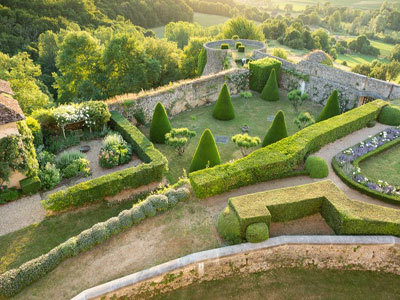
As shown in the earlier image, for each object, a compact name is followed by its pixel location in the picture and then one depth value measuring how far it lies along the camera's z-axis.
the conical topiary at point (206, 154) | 14.92
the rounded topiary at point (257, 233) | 9.95
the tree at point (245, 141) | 16.39
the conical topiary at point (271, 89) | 25.50
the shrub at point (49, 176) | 14.68
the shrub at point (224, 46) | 33.09
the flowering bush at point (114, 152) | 16.08
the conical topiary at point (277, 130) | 17.02
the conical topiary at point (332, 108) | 19.86
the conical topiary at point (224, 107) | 22.19
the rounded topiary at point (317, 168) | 13.59
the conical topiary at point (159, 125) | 18.66
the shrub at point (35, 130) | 16.59
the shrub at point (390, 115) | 18.03
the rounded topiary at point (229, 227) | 10.31
